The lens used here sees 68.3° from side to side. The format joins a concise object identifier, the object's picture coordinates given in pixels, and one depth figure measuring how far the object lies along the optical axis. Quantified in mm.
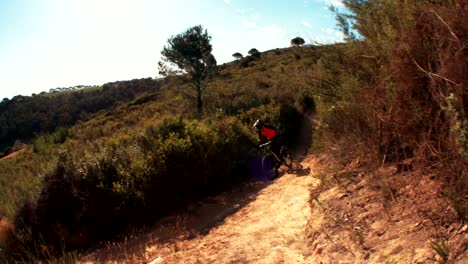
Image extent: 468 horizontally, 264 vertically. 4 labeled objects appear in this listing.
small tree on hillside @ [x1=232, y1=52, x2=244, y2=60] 65188
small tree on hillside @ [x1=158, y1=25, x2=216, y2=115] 20344
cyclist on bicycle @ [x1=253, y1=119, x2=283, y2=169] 9645
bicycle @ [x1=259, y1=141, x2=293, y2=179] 9523
